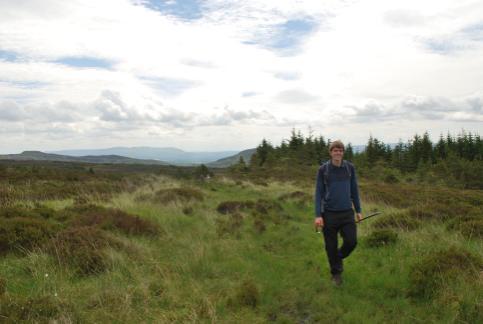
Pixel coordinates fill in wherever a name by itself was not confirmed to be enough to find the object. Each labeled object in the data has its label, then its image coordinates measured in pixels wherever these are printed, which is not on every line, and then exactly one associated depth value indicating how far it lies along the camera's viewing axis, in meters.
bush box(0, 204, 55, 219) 8.67
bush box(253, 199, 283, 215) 14.21
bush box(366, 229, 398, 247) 7.89
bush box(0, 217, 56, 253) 6.73
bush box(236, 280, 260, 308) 5.27
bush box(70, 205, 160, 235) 8.46
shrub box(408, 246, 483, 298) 5.16
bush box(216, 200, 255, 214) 14.09
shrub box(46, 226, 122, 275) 5.94
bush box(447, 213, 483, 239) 7.92
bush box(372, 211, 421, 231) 9.26
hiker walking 6.10
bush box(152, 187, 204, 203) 14.72
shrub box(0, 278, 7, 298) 4.47
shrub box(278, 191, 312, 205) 17.57
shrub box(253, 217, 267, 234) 10.74
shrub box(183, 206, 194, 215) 12.67
